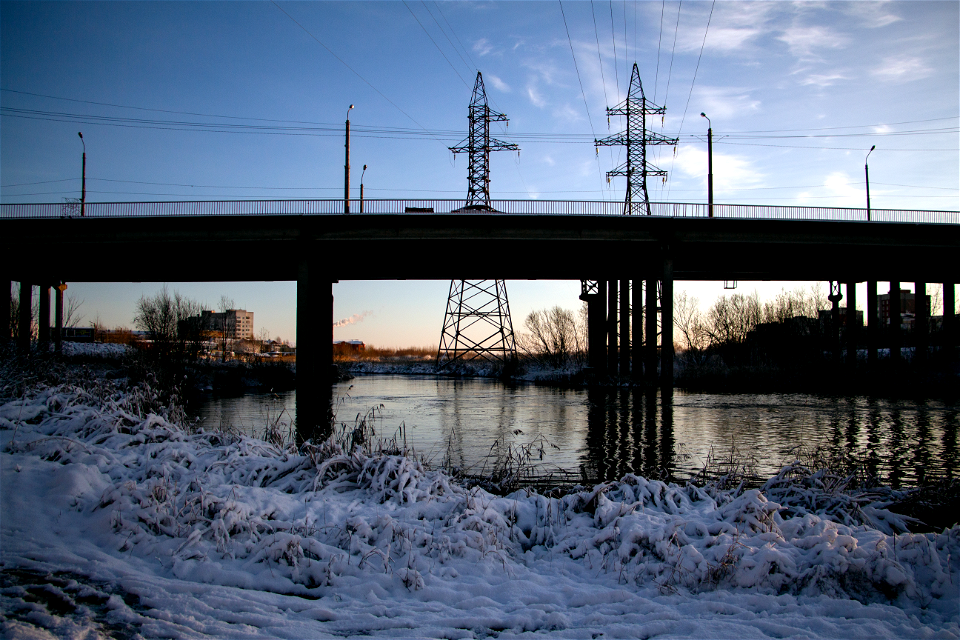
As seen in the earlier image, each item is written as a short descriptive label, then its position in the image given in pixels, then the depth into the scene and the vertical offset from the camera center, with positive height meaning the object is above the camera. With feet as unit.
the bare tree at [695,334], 217.97 +4.63
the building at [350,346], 491.10 -0.78
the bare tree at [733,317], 210.59 +10.94
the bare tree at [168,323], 107.14 +4.99
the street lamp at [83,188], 118.32 +32.59
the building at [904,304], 298.47 +23.38
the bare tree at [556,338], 201.77 +3.09
